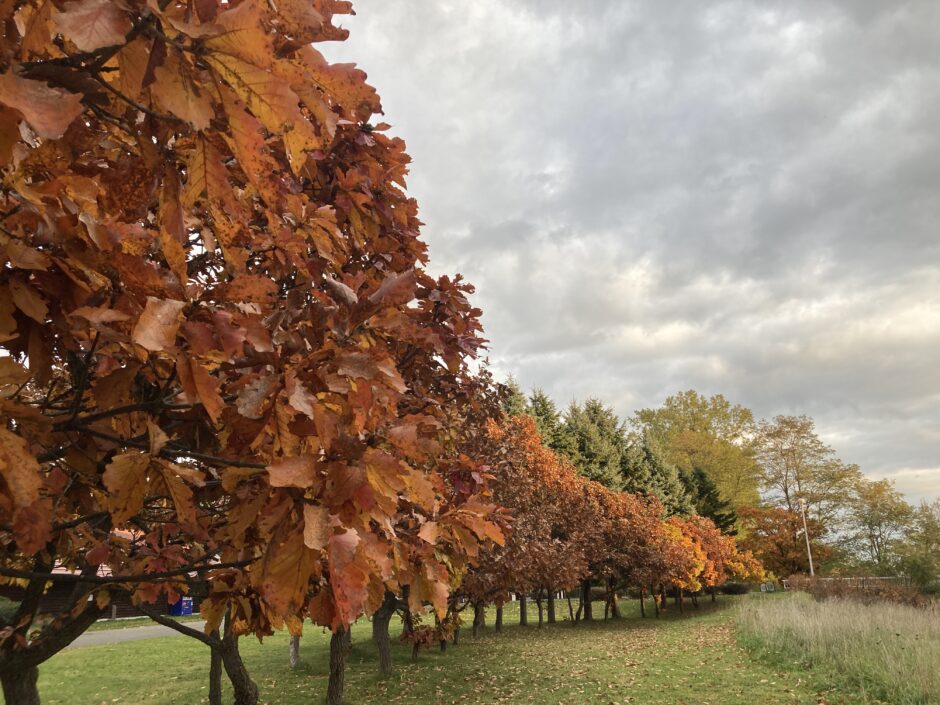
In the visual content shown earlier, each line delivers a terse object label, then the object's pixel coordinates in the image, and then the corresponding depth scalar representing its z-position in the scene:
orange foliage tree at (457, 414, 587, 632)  10.44
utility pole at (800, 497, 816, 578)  28.27
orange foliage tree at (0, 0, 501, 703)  0.85
